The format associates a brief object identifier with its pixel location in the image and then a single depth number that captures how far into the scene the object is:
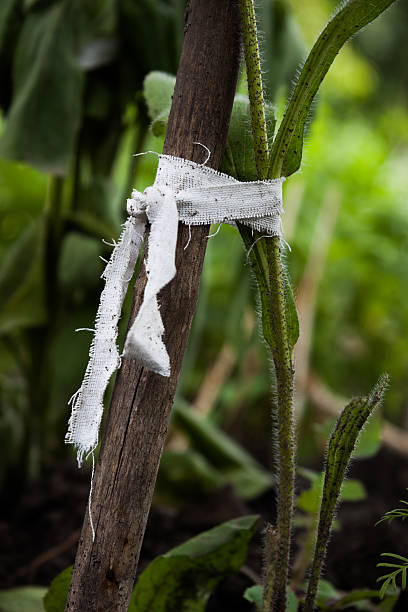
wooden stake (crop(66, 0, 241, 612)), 0.61
